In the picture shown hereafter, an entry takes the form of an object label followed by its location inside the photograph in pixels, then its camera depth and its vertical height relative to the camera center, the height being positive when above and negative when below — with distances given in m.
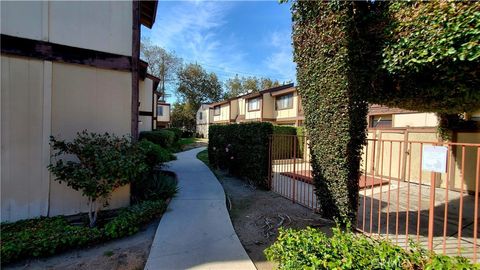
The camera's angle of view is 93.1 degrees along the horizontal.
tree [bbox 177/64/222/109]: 40.88 +8.36
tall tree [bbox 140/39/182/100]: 34.69 +11.10
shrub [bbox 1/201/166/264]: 3.33 -1.76
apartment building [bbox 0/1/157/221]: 4.30 +0.87
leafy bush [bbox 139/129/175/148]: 13.19 -0.43
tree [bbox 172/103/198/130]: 42.31 +2.95
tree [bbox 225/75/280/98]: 43.03 +9.28
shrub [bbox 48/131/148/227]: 4.05 -0.71
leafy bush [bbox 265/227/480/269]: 2.34 -1.32
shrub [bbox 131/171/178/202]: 5.62 -1.53
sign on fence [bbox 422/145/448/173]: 2.95 -0.30
